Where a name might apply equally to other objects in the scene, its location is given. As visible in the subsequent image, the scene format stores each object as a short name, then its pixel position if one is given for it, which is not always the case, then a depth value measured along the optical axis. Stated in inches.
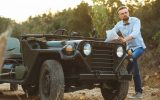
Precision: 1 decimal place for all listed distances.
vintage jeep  276.7
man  317.7
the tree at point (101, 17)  977.5
